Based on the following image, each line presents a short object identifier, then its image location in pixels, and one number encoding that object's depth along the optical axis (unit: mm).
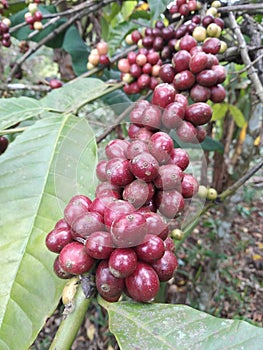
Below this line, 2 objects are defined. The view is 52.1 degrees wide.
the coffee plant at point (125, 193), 111
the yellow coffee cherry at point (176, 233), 172
